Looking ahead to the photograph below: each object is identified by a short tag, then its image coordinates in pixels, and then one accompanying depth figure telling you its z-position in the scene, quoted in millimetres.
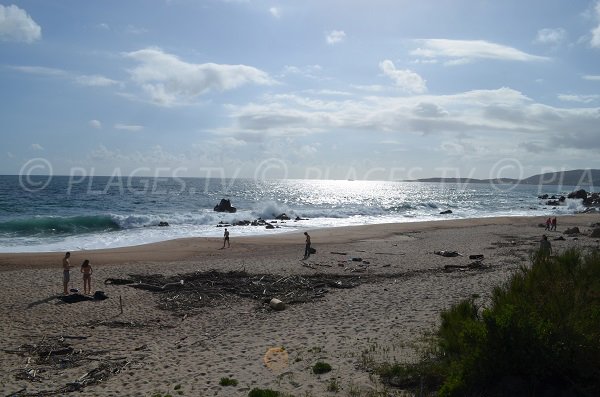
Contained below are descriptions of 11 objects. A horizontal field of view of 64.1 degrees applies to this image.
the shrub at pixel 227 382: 8078
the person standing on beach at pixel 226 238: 28375
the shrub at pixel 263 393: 7078
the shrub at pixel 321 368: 8345
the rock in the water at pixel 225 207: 57375
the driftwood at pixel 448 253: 23484
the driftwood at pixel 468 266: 19609
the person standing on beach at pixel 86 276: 15695
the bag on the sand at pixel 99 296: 14782
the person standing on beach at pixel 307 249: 23772
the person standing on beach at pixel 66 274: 15500
